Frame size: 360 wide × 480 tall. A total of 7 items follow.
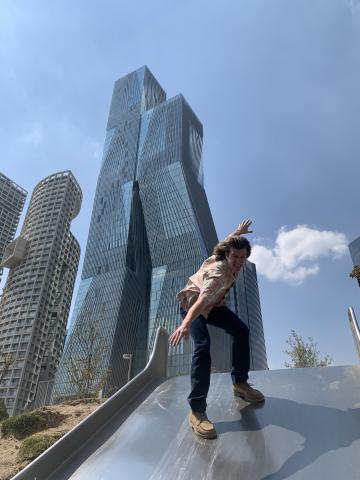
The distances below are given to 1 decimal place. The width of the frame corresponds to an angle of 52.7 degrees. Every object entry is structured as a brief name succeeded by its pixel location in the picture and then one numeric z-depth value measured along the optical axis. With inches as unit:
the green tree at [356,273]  565.9
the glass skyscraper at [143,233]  2851.9
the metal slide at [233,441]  75.3
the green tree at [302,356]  846.5
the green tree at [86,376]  602.6
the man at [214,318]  105.7
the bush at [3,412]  499.6
